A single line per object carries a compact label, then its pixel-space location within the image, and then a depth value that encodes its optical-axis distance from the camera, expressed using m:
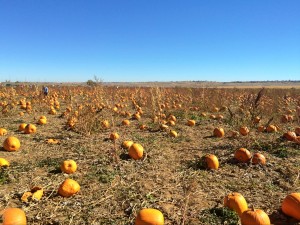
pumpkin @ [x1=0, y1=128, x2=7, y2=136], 8.68
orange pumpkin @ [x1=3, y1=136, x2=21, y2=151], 6.83
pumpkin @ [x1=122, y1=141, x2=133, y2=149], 7.23
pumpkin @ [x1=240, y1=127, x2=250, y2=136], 8.84
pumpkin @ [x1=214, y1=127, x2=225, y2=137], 9.24
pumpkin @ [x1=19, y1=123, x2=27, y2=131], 9.31
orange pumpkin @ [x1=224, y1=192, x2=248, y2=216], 4.10
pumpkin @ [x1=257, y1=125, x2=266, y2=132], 9.67
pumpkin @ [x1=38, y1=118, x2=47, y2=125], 10.85
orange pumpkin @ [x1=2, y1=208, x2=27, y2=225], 3.47
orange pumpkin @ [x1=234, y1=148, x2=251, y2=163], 6.30
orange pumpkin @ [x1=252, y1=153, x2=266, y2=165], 6.18
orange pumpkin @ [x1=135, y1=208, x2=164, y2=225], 3.63
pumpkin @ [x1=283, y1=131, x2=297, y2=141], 8.10
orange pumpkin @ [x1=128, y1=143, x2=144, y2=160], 6.42
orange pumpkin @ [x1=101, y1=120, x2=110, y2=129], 9.99
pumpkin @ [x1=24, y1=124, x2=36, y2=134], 9.05
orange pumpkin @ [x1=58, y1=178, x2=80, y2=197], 4.56
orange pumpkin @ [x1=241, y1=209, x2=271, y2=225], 3.64
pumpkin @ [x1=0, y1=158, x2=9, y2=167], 5.60
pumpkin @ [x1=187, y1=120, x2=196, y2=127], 11.24
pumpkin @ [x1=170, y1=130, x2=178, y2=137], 9.12
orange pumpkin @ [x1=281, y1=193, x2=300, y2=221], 4.00
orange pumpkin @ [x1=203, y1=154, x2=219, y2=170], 5.99
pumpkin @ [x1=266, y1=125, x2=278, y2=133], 9.66
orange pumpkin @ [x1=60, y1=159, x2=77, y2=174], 5.50
